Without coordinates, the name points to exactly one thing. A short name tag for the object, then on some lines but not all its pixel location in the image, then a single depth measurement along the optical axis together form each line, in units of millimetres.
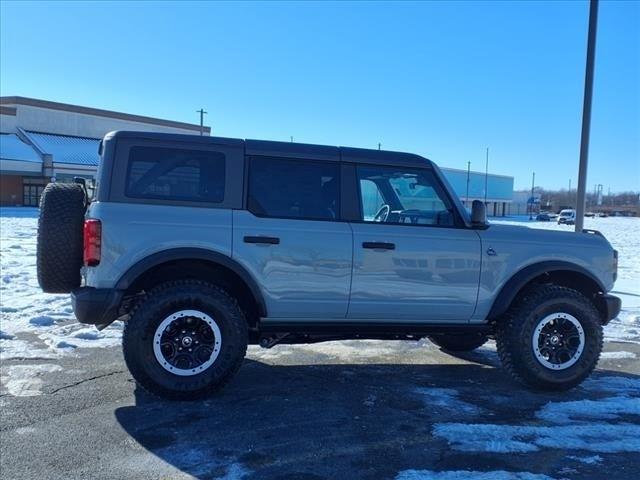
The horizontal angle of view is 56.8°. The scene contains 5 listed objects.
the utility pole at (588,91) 9266
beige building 52938
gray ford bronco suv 4777
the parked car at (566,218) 66838
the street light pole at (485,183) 85862
